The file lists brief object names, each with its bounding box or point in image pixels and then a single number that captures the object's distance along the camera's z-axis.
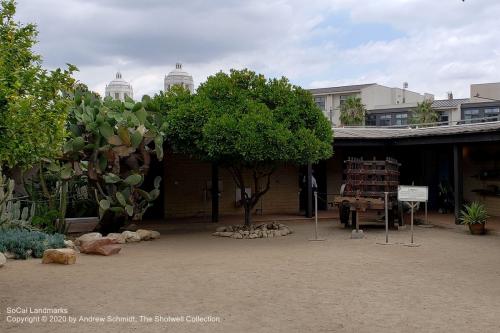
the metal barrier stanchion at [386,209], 12.21
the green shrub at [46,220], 12.45
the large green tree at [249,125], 12.03
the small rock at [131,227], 14.00
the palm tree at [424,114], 42.00
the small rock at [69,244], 10.96
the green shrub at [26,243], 9.96
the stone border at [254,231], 13.53
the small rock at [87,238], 11.31
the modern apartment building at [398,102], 43.97
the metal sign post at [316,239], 13.01
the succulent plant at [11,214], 11.52
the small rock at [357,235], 13.16
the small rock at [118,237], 12.39
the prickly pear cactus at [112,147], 12.09
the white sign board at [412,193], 12.52
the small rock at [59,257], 9.35
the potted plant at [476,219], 13.67
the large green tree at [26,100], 5.66
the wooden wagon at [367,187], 14.01
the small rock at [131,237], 12.72
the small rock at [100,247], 10.54
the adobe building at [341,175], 17.42
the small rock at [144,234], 13.04
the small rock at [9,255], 9.89
